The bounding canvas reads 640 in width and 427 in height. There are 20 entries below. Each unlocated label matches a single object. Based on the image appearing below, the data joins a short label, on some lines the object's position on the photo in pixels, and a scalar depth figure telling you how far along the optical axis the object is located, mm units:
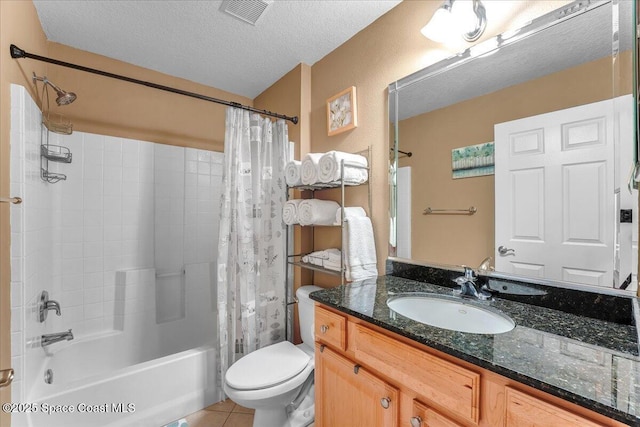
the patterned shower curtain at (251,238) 1760
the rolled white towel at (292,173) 1727
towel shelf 1488
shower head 1483
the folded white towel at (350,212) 1536
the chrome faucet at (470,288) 1072
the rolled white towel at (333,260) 1576
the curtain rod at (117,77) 1213
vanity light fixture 1148
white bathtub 1296
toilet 1289
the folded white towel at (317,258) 1685
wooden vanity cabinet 564
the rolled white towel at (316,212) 1641
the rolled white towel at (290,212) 1746
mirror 855
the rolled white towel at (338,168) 1488
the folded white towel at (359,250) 1469
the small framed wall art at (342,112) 1698
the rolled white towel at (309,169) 1587
